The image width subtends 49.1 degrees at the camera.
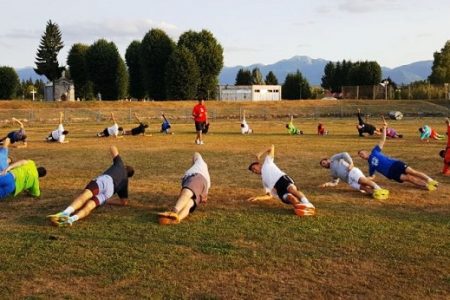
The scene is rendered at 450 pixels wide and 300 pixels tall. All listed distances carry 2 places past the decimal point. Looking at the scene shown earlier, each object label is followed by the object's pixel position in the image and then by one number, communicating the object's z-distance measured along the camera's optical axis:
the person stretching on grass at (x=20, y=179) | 9.44
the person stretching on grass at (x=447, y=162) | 12.59
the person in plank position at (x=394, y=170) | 10.70
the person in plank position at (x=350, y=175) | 9.80
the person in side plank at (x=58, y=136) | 21.84
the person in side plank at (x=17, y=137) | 18.66
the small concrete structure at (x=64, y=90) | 67.44
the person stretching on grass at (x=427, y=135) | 22.23
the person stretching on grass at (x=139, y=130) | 25.62
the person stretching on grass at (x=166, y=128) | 27.78
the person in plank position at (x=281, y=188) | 8.45
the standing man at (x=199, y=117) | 20.93
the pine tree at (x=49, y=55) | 75.62
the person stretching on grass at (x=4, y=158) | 10.16
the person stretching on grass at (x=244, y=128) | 27.17
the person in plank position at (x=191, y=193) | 7.91
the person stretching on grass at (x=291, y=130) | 27.06
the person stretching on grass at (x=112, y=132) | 24.81
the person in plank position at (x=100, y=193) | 7.89
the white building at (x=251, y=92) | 82.44
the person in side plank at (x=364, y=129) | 24.27
